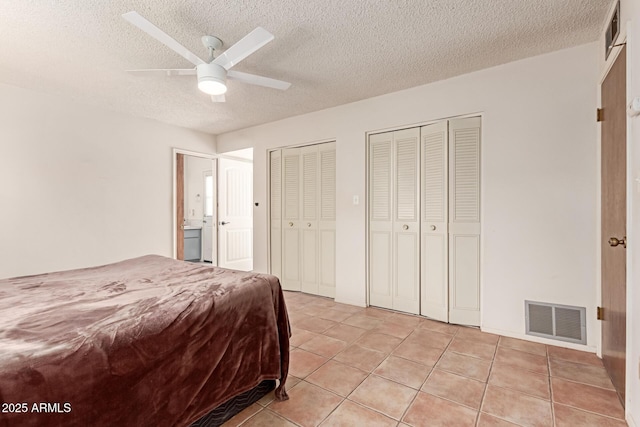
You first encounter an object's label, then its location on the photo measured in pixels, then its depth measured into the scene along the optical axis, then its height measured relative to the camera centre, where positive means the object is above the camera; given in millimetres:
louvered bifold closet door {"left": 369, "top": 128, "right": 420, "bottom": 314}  3188 -89
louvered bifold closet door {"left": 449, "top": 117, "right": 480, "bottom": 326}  2828 -86
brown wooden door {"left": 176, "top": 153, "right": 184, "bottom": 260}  4512 +66
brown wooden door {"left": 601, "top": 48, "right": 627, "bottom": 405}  1738 -44
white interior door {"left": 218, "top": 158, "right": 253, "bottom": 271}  5090 -17
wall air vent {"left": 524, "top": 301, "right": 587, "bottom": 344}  2369 -913
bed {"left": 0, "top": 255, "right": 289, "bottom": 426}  925 -514
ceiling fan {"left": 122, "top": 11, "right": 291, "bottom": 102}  1720 +1040
